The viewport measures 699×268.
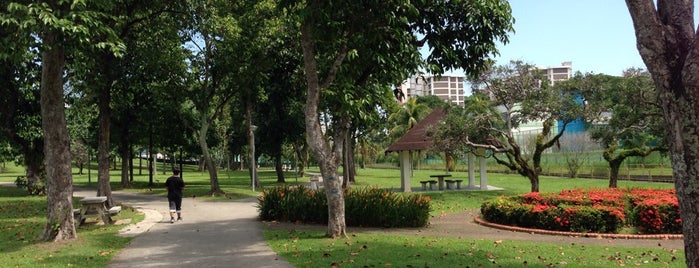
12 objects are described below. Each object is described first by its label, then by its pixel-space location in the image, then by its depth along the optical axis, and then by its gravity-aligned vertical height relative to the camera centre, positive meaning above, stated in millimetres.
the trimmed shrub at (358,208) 13438 -1408
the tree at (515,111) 21672 +1578
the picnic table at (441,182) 29027 -1682
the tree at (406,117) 54688 +3666
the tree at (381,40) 10945 +2494
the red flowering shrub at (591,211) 11766 -1468
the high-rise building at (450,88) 170700 +20418
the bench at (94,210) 13609 -1335
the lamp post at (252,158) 27047 -132
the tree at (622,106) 21062 +1650
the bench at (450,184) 29219 -1808
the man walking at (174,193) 14797 -990
